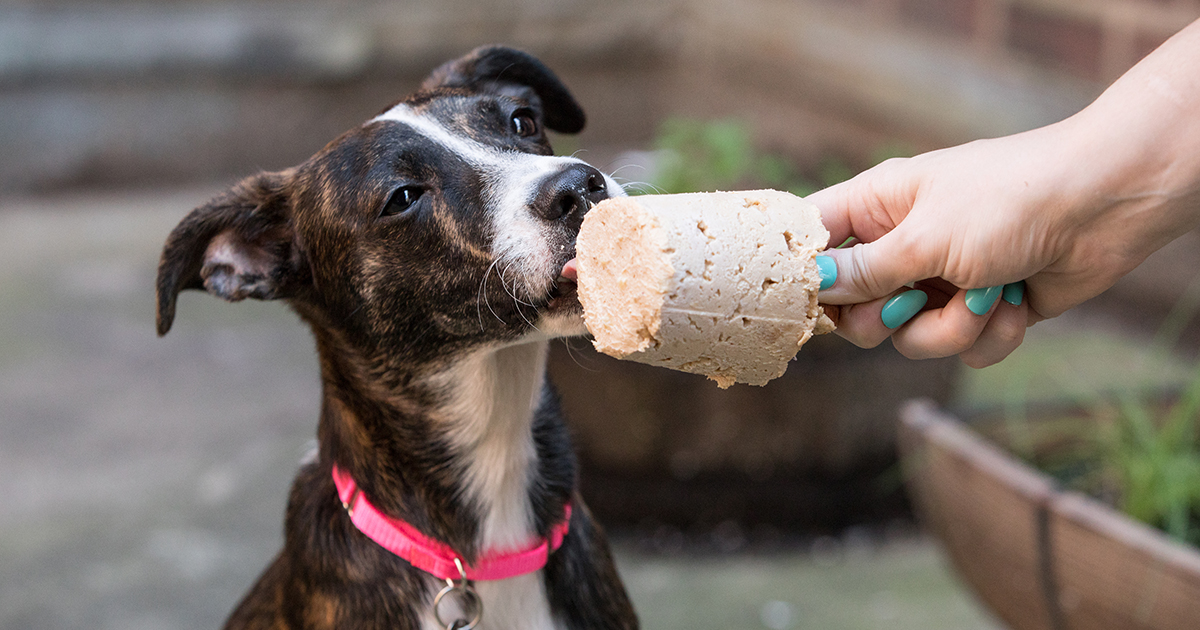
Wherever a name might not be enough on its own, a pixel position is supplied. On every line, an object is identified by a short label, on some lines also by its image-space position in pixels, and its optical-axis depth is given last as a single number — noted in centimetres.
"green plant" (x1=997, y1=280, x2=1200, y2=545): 271
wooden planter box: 229
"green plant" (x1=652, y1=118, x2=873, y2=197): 379
